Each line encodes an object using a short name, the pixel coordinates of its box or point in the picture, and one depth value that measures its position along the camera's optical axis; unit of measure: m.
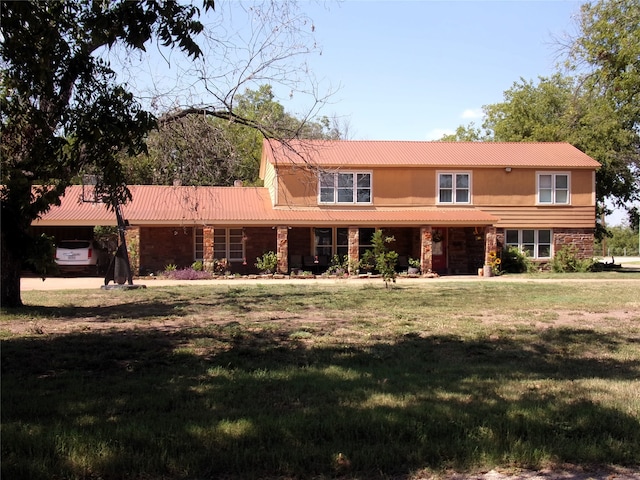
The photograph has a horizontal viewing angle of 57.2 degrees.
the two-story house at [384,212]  24.94
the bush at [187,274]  23.06
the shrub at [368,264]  24.69
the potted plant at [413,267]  25.12
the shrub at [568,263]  26.78
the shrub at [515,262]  26.91
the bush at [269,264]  24.59
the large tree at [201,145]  13.21
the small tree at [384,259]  17.67
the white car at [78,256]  25.20
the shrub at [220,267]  24.50
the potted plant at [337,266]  24.69
